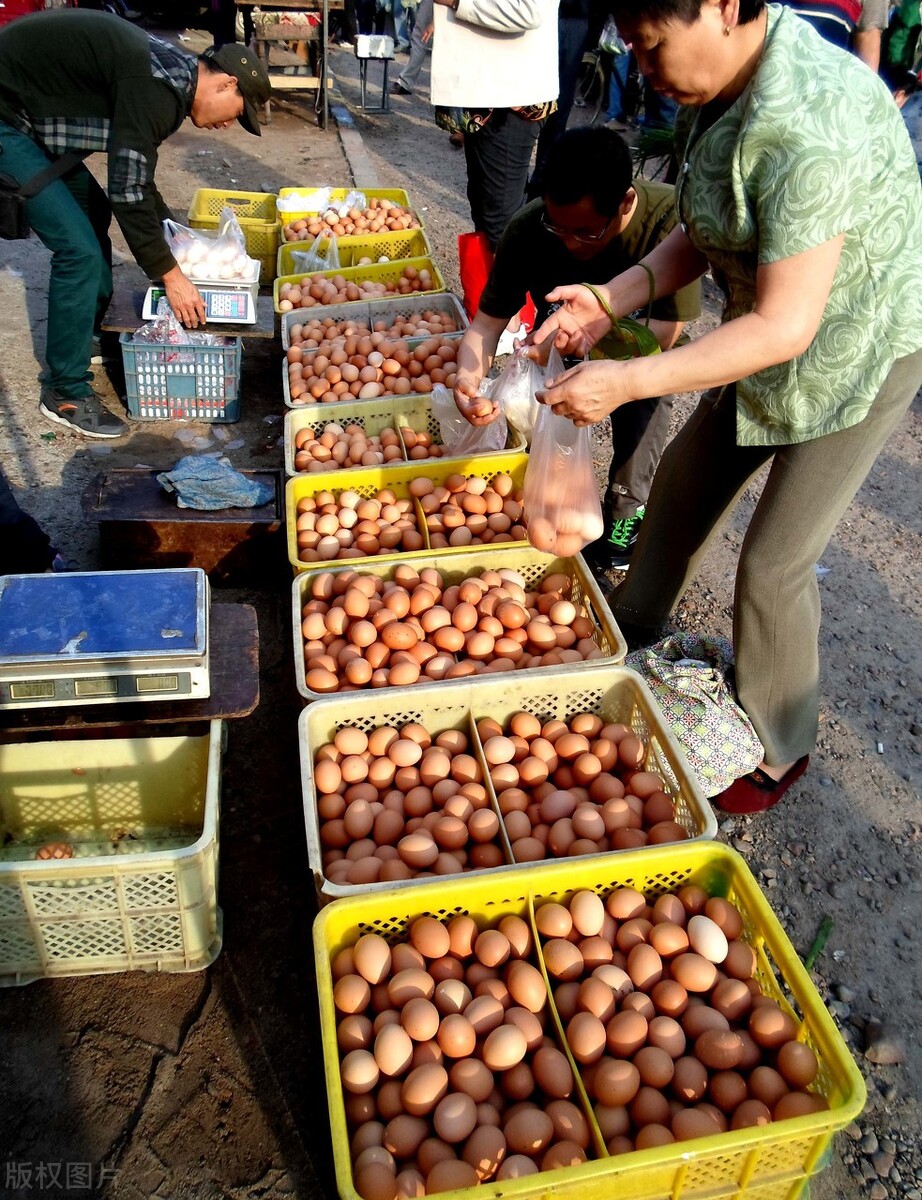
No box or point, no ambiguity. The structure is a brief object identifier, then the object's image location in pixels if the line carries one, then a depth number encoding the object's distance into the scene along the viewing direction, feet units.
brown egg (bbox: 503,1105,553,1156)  5.22
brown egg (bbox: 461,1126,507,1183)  5.12
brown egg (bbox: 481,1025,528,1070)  5.58
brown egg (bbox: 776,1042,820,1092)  5.36
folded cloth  11.67
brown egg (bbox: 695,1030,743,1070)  5.56
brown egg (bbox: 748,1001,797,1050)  5.63
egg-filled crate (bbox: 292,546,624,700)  8.21
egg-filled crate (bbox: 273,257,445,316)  16.74
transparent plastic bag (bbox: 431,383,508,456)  11.13
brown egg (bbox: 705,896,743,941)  6.22
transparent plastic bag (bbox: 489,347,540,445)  11.03
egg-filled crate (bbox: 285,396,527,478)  12.30
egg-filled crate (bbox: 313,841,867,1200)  4.75
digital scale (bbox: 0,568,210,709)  6.68
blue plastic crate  14.67
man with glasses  9.14
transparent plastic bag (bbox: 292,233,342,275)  17.44
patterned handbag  8.72
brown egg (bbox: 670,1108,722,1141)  5.15
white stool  31.68
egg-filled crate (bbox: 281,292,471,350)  15.25
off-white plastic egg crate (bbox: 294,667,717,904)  7.43
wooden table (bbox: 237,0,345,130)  30.53
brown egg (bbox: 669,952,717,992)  5.96
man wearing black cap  12.51
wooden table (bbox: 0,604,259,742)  6.87
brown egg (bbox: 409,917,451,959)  6.02
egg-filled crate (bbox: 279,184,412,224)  19.35
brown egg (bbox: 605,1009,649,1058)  5.65
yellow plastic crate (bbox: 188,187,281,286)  19.07
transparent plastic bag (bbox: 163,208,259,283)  15.65
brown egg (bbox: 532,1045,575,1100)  5.49
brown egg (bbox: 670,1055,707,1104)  5.52
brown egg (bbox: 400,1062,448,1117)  5.38
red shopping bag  15.93
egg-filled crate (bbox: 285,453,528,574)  10.73
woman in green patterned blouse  5.59
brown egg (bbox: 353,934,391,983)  5.86
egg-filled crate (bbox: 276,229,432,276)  17.92
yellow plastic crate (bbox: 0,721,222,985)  6.62
